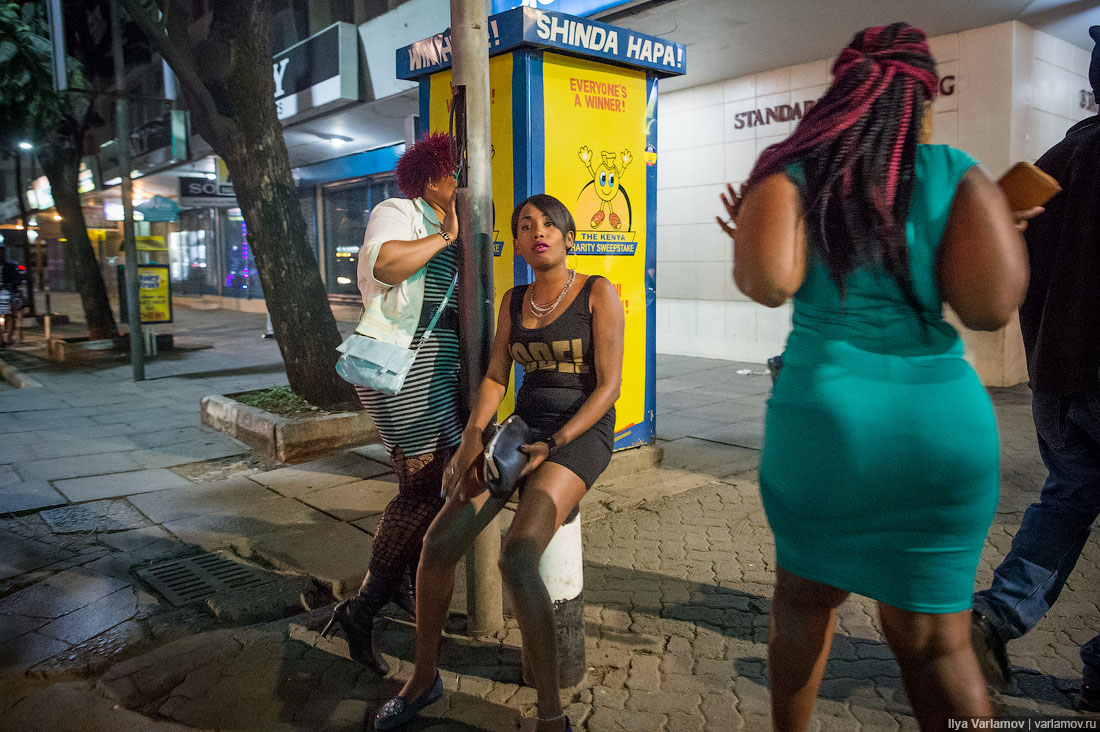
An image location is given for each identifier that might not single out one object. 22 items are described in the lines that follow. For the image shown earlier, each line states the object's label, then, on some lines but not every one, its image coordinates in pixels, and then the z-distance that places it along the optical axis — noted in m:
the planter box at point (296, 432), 6.35
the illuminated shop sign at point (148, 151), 19.72
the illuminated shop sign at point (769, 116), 10.03
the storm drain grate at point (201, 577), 3.93
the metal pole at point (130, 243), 10.71
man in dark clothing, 2.63
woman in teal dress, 1.71
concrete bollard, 2.93
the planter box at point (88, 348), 13.46
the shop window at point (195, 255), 27.84
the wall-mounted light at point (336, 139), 16.53
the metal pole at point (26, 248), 18.27
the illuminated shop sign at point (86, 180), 31.65
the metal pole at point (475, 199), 3.10
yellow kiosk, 4.89
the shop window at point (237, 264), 24.36
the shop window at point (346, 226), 18.61
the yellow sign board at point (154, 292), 13.09
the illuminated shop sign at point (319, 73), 13.38
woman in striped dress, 3.06
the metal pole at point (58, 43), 9.30
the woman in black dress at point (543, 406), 2.67
